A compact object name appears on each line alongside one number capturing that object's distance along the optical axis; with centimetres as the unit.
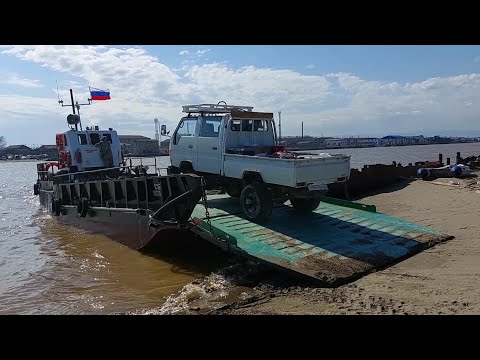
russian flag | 1647
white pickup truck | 820
